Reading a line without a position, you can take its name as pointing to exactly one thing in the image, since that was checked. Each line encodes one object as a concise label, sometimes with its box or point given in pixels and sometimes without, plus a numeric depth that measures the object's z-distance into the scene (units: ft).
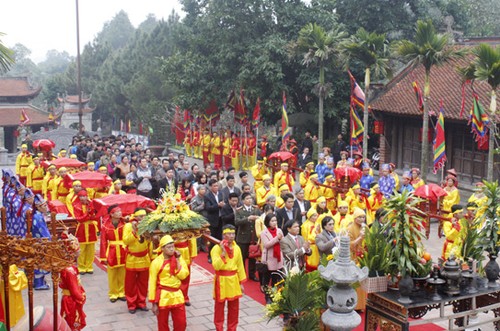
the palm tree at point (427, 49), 54.34
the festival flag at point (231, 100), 86.32
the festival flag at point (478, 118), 52.57
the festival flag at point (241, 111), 83.59
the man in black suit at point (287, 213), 37.35
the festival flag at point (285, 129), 69.31
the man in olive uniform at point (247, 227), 36.94
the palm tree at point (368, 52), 61.93
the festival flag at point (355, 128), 65.57
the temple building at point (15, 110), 118.42
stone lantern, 20.83
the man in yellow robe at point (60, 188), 47.29
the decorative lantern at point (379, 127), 75.41
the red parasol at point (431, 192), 45.34
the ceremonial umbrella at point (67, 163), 49.85
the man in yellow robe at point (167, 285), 26.43
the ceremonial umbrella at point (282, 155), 57.21
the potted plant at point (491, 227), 27.48
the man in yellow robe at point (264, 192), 44.47
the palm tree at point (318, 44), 69.82
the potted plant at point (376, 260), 24.82
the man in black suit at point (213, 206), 41.60
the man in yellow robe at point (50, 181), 47.93
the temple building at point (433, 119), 61.93
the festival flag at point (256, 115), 78.35
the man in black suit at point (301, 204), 38.60
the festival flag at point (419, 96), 63.52
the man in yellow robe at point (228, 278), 28.09
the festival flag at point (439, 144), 54.39
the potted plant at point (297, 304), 23.08
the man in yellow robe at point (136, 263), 31.78
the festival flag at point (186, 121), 102.63
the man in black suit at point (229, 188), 42.30
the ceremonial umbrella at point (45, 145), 62.64
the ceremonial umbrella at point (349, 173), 49.80
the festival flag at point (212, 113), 91.25
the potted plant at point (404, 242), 24.26
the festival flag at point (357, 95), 66.80
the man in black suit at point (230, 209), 39.39
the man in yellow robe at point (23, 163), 61.11
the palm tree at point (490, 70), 48.70
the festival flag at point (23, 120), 110.63
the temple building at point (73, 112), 149.89
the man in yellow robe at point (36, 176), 56.90
